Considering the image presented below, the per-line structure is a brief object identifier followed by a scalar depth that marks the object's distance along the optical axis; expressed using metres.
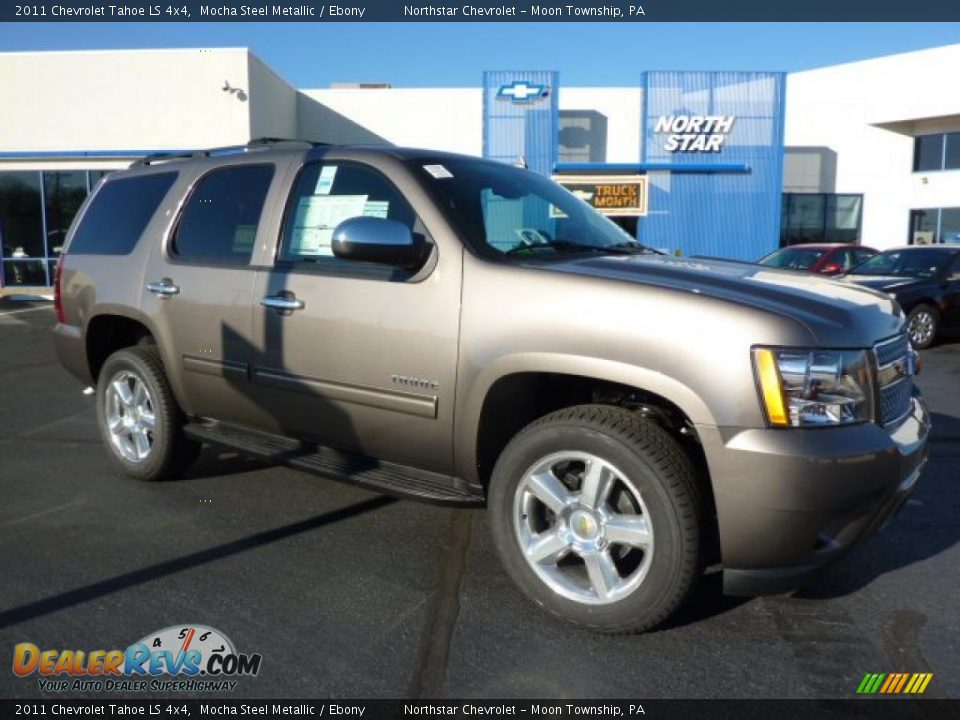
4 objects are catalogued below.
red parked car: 13.73
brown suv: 2.66
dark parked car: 10.95
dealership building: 19.67
